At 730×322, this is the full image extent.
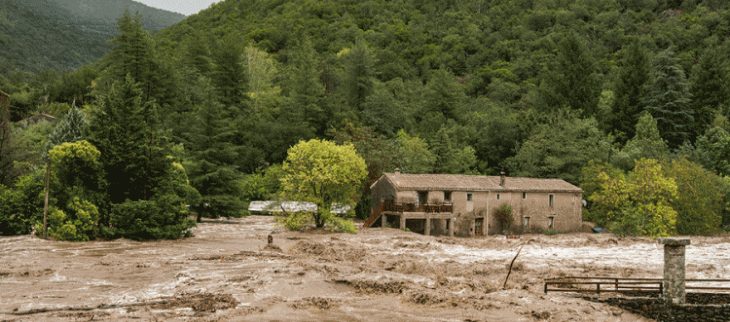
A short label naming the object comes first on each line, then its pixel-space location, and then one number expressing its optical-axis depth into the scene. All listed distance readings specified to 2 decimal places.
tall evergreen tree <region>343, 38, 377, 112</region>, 72.00
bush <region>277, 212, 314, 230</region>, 42.38
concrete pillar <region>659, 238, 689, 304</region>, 20.11
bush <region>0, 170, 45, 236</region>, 36.16
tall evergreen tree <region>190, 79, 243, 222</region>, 48.88
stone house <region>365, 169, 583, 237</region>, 44.72
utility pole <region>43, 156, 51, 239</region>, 34.22
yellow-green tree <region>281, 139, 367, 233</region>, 42.25
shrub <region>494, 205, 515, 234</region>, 46.75
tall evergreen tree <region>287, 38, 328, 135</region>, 67.94
